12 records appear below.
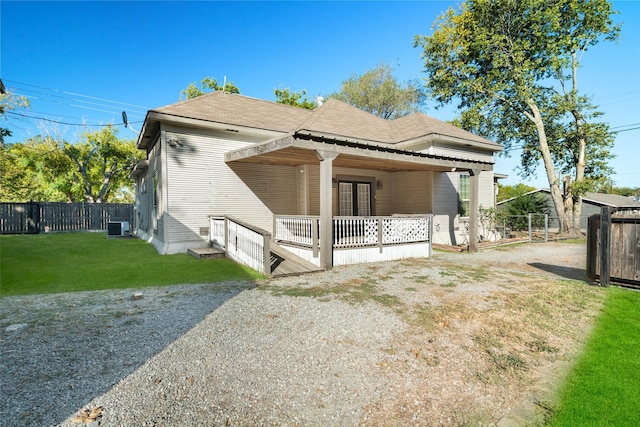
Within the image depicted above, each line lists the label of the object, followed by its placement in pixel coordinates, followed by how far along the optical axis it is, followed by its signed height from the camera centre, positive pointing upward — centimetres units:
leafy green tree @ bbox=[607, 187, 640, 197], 6962 +401
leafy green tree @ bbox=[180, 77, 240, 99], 2761 +1111
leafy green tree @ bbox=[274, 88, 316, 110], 2722 +1000
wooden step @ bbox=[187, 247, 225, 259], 894 -125
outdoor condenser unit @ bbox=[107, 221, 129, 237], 1499 -88
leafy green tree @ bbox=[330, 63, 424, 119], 2970 +1127
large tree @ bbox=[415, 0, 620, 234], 1756 +850
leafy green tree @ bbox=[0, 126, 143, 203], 2606 +438
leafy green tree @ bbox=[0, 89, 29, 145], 2277 +848
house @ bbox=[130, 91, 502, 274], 882 +135
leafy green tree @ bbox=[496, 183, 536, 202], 4120 +301
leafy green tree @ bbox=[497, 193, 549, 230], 1861 -2
